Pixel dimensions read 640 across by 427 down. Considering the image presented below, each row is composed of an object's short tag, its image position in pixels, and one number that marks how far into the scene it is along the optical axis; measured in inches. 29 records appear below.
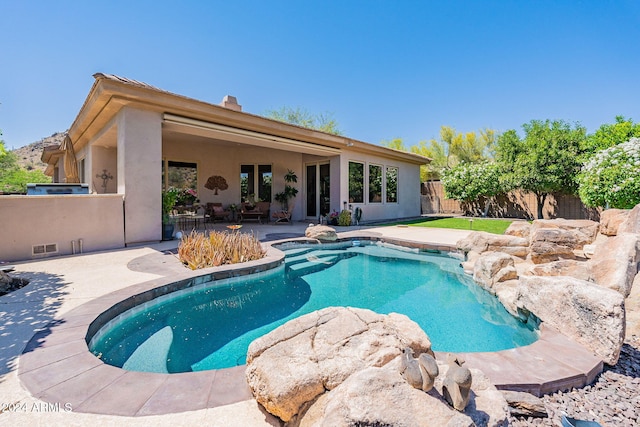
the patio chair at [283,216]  462.9
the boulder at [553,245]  199.2
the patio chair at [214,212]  429.7
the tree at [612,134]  463.8
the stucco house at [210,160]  255.9
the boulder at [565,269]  148.0
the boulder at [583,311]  92.4
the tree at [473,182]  615.8
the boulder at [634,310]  117.0
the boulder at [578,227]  213.3
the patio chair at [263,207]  462.0
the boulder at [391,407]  49.7
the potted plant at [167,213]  286.0
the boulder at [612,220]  209.2
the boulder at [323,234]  313.7
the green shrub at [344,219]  442.3
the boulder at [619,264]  132.3
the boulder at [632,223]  184.5
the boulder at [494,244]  232.8
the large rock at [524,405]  71.1
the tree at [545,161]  508.1
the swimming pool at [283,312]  113.4
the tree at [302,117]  1044.5
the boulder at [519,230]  281.7
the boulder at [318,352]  63.5
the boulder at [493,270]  181.2
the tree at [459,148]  1043.3
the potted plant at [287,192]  502.6
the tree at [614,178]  300.2
